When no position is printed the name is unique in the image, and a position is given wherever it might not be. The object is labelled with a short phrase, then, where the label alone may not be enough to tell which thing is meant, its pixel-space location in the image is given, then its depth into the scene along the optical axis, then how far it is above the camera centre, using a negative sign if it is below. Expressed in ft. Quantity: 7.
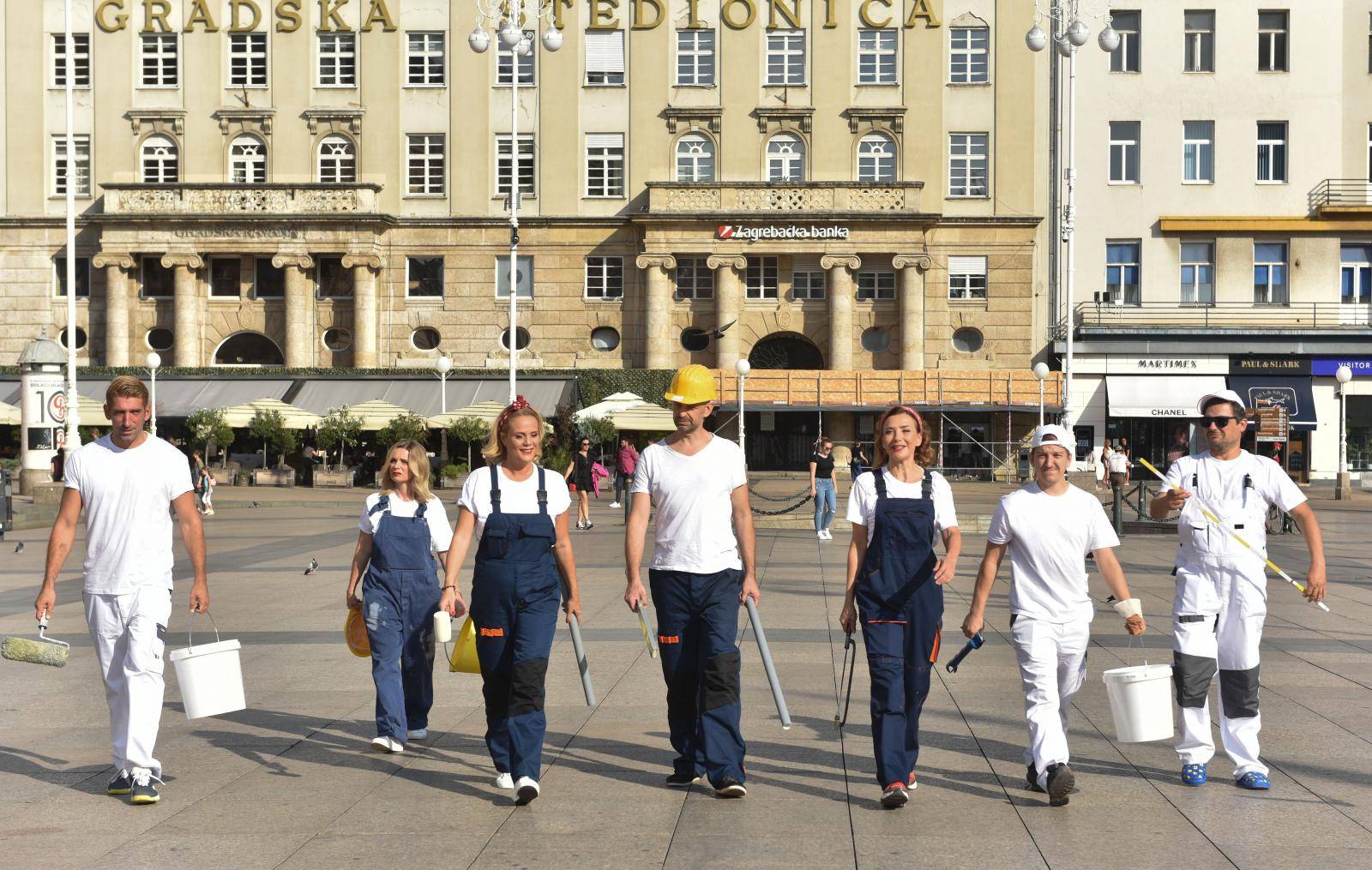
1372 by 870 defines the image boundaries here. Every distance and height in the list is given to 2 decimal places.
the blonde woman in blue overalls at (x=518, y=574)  21.57 -2.53
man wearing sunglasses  22.43 -2.81
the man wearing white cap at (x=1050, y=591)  21.30 -2.78
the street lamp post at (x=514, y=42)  97.30 +24.24
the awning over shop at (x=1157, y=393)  153.48 +0.47
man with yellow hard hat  21.81 -2.59
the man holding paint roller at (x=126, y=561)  21.76 -2.32
